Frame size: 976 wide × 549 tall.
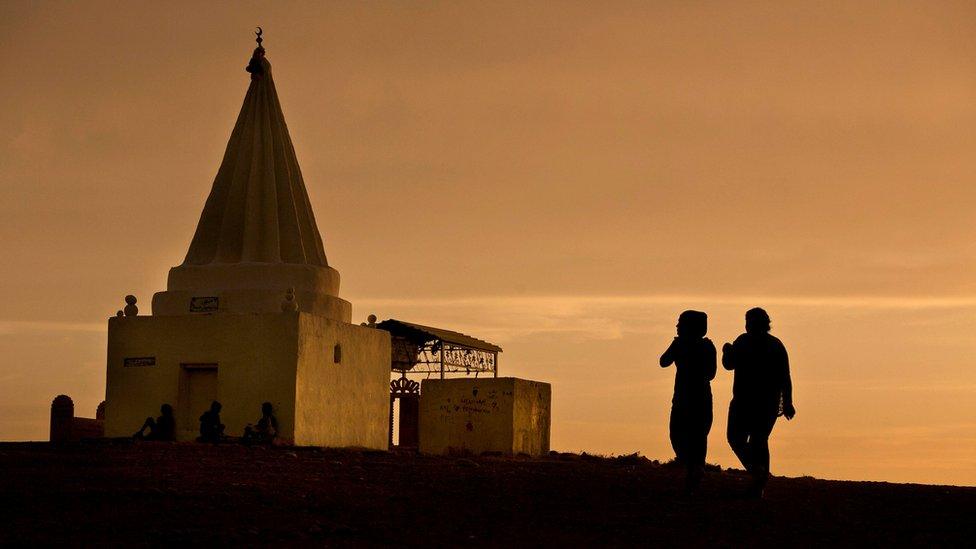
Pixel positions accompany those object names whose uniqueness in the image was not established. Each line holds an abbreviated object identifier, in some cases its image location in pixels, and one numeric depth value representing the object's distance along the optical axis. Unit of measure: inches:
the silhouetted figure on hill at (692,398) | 531.8
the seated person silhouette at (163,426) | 963.3
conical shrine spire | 1019.9
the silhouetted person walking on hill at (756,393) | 523.8
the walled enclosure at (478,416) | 1124.5
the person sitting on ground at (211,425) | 906.1
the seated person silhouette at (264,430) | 903.7
